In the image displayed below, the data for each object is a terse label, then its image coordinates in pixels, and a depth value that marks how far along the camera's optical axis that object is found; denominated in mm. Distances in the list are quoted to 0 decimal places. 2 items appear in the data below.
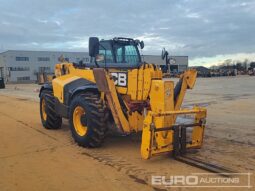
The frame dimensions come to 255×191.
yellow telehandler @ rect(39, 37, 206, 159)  3980
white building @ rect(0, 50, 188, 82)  44523
